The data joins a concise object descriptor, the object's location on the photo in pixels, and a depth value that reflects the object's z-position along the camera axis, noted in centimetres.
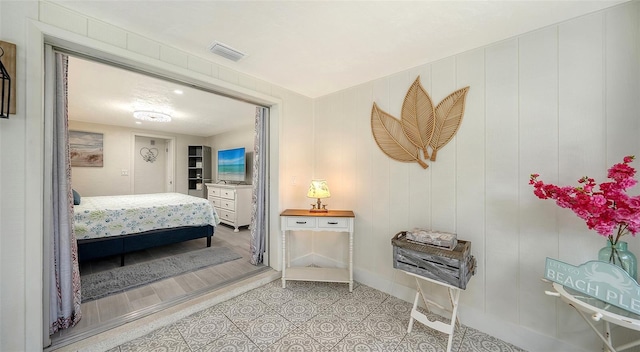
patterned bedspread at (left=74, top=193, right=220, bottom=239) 279
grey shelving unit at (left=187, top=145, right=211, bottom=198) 630
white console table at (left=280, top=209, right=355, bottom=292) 246
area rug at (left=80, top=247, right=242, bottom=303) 238
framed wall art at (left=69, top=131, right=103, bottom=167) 471
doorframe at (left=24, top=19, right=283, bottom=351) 137
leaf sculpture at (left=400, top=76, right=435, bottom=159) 213
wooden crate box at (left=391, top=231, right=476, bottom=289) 161
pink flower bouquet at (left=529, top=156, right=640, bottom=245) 112
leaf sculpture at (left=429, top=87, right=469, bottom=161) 197
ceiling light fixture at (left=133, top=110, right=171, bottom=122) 379
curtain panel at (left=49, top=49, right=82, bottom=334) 164
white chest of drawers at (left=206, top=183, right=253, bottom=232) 481
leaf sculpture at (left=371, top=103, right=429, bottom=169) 224
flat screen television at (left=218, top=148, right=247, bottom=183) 526
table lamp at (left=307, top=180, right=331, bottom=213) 257
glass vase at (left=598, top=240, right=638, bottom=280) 122
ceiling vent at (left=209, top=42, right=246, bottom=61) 190
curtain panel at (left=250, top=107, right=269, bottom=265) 292
